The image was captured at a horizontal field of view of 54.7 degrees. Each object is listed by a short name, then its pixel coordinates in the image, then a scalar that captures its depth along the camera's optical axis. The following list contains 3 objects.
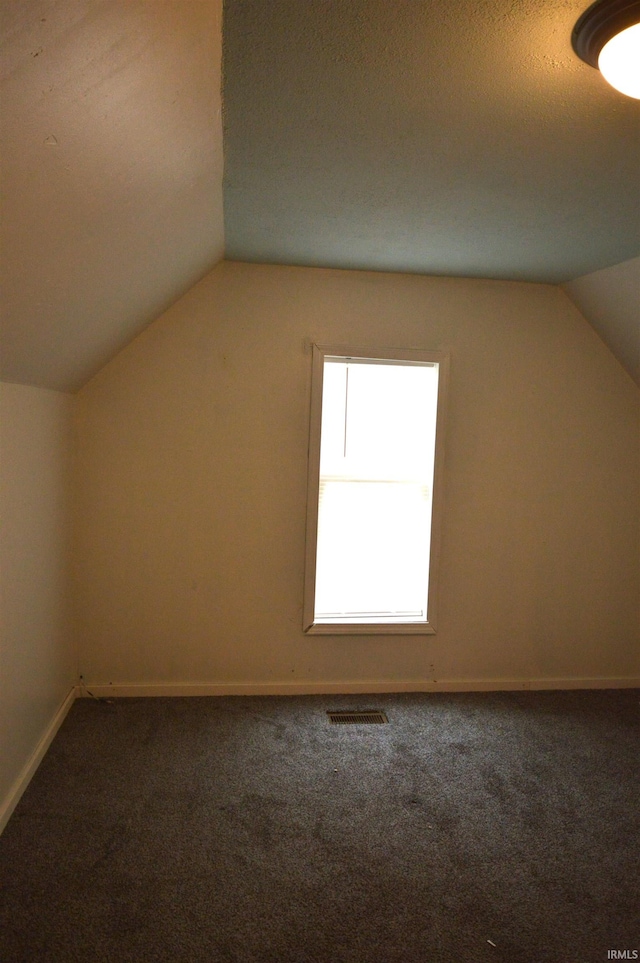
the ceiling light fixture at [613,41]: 1.25
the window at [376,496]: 3.56
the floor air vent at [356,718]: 3.28
